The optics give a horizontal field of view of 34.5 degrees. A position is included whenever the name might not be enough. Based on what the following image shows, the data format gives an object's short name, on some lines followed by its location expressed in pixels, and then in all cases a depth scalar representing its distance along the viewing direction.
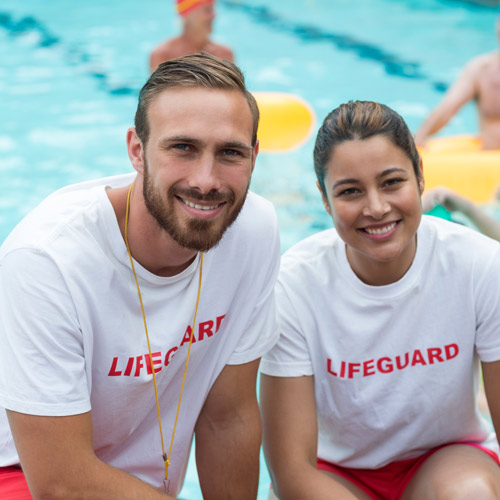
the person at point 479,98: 5.50
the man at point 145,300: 1.81
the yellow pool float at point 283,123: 6.31
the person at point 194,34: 6.27
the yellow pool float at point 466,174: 4.92
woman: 2.12
